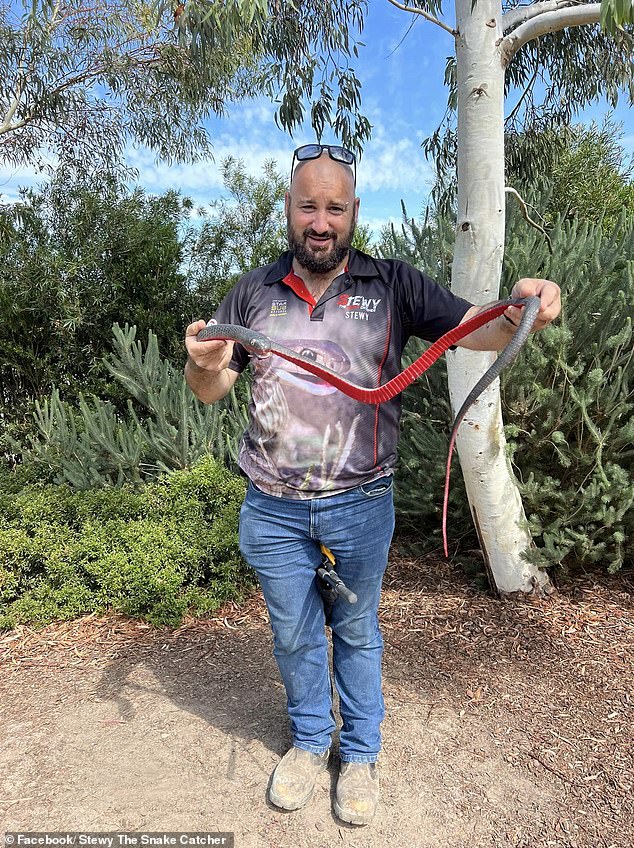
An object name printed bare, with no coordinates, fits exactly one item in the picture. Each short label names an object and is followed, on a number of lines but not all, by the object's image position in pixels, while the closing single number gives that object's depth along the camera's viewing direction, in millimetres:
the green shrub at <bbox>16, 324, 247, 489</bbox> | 4754
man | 2203
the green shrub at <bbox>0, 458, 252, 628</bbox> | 4105
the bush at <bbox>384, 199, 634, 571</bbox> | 4004
